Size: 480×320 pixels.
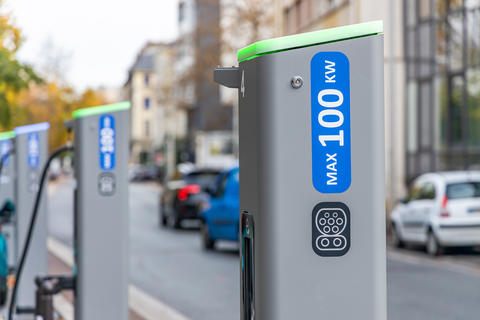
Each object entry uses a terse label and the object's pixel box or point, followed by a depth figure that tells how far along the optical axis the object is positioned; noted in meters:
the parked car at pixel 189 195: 23.09
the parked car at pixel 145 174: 82.50
